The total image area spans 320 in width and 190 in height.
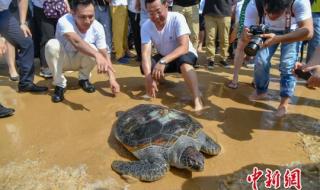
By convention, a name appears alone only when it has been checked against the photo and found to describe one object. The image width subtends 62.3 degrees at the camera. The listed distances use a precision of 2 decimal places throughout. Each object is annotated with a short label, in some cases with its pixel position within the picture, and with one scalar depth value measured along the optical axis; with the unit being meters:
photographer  2.82
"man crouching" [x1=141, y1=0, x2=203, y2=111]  3.16
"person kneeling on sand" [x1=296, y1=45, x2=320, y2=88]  2.04
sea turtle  2.22
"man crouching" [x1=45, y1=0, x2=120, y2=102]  3.21
